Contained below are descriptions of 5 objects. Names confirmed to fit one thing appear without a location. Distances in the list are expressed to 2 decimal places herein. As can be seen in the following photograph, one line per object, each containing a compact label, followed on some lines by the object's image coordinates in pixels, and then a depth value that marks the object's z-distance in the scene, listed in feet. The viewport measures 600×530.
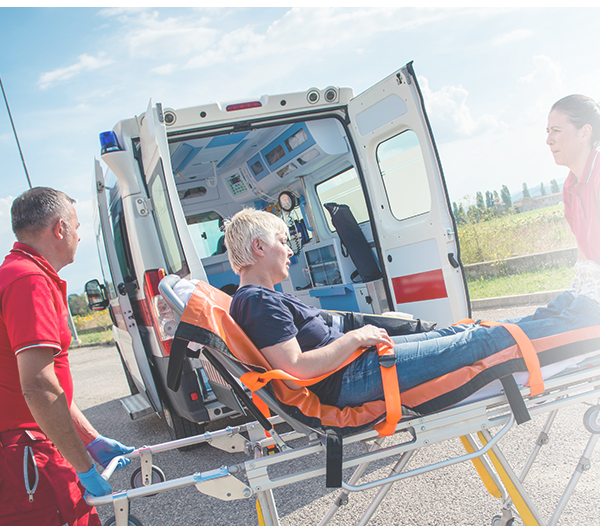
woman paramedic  7.31
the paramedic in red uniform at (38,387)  5.41
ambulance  11.35
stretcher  5.87
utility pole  40.14
